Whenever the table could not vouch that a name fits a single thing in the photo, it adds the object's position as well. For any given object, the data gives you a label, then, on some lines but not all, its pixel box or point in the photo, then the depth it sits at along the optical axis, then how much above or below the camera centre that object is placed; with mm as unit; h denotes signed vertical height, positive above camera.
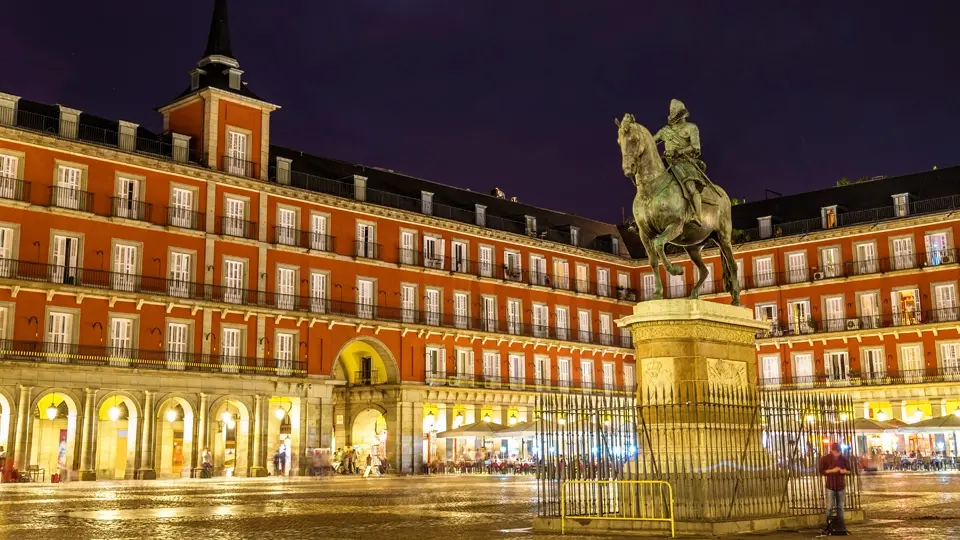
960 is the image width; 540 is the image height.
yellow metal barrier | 12930 -801
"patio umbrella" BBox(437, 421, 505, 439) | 47562 +567
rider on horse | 14797 +4120
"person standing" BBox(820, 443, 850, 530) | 12836 -469
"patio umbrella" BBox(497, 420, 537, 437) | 45031 +514
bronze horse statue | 14556 +3346
